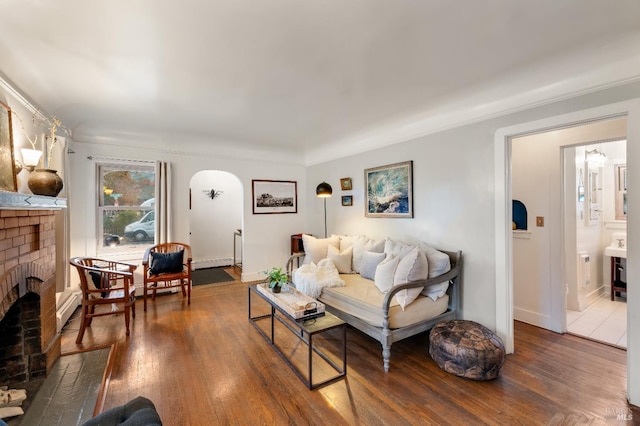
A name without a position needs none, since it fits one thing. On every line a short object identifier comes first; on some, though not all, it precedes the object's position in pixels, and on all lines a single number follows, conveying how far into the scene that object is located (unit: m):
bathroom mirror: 4.20
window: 4.23
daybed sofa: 2.52
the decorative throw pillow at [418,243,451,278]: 2.82
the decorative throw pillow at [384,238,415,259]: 3.09
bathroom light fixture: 3.75
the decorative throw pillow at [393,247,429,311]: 2.59
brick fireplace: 1.99
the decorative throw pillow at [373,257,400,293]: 2.91
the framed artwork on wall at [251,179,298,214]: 5.30
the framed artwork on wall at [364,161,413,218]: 3.58
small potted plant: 2.94
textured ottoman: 2.21
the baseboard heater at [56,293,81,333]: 3.13
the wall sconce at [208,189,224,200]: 6.60
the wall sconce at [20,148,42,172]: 2.38
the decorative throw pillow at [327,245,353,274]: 3.82
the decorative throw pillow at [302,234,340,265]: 4.17
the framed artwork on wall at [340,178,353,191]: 4.59
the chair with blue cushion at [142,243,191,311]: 3.87
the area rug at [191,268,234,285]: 5.24
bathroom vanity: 3.93
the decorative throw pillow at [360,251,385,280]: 3.47
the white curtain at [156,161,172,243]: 4.38
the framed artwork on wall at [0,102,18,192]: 2.11
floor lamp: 4.52
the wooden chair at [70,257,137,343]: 2.89
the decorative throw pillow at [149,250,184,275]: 3.97
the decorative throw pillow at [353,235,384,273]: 3.71
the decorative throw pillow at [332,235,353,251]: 4.13
